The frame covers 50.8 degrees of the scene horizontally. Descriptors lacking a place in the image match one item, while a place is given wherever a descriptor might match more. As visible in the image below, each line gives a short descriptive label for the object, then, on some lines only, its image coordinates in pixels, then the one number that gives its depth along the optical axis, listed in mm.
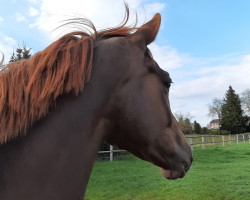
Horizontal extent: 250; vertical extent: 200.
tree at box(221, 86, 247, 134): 51247
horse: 996
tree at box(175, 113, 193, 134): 46456
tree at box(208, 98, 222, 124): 61762
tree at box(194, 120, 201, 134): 48953
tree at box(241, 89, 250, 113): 56844
